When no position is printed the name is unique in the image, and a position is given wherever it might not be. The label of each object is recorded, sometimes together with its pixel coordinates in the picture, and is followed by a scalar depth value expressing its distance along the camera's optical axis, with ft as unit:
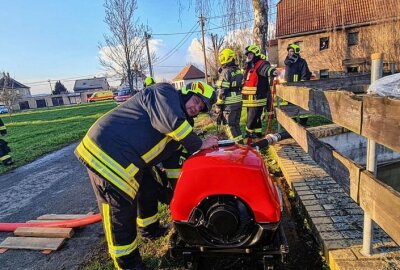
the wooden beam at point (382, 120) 5.39
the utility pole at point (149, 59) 100.27
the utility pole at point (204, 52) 118.15
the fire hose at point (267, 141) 10.85
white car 152.24
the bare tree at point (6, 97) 96.00
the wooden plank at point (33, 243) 11.53
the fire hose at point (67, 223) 12.59
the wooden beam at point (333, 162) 7.25
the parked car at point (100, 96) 165.99
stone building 37.91
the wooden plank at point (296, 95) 11.64
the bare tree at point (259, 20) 26.94
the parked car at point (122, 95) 102.32
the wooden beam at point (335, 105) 7.03
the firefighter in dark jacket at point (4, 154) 26.73
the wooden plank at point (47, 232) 12.12
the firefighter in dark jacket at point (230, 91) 20.25
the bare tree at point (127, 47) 64.75
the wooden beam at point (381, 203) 5.55
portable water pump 7.50
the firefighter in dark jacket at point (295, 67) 25.52
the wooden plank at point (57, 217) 13.85
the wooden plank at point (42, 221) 13.51
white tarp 6.27
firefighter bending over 8.82
